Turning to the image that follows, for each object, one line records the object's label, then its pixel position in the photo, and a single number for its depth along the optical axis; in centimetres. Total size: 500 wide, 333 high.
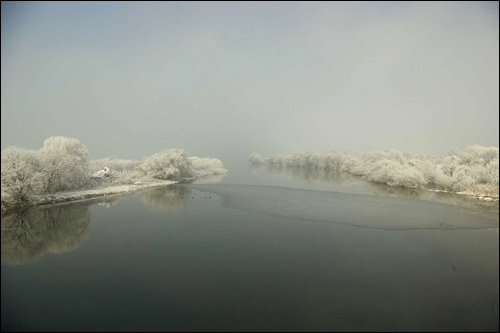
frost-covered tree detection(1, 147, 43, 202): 1855
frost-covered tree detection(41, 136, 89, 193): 2444
